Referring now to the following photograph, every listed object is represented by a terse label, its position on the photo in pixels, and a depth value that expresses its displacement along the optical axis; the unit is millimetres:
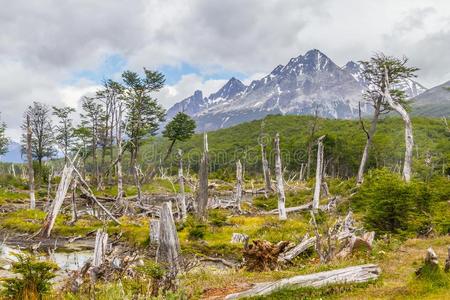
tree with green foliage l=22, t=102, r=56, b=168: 72688
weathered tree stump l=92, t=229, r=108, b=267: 13664
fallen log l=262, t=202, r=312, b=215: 40812
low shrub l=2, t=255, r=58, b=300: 10320
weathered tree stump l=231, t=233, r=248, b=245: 26266
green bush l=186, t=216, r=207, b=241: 27844
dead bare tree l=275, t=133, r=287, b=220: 32469
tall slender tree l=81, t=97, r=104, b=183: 73812
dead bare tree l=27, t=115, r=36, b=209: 42825
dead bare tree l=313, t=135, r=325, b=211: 35562
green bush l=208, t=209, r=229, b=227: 32438
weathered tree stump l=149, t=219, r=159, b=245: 23297
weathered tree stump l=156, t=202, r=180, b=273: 14539
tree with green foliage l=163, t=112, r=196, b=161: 65500
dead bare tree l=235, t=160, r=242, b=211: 40031
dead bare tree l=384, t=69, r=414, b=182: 31058
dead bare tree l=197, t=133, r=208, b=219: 33250
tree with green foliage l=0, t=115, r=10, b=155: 74925
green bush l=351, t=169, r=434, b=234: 20969
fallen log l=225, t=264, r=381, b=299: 11297
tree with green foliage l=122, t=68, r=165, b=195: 63469
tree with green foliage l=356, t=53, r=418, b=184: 43406
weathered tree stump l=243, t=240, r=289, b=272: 16719
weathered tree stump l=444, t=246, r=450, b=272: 11852
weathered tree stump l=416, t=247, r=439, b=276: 11133
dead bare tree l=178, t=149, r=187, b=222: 33844
